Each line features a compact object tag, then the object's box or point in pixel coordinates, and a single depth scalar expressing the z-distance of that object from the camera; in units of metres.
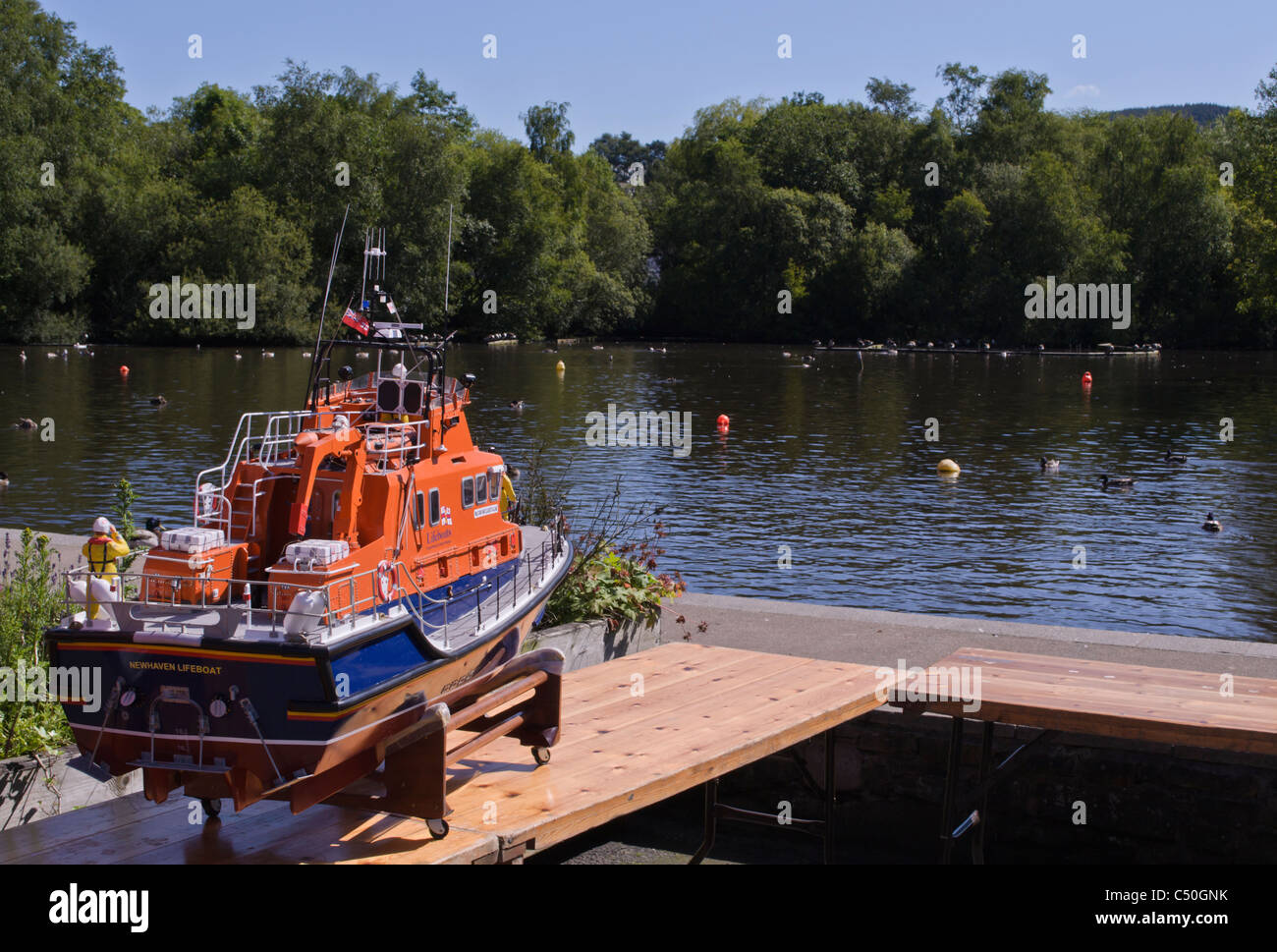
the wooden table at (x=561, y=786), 7.20
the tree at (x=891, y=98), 119.44
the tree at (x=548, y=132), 115.56
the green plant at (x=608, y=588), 13.34
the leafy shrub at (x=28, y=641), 9.05
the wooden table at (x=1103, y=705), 8.98
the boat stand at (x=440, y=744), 7.13
